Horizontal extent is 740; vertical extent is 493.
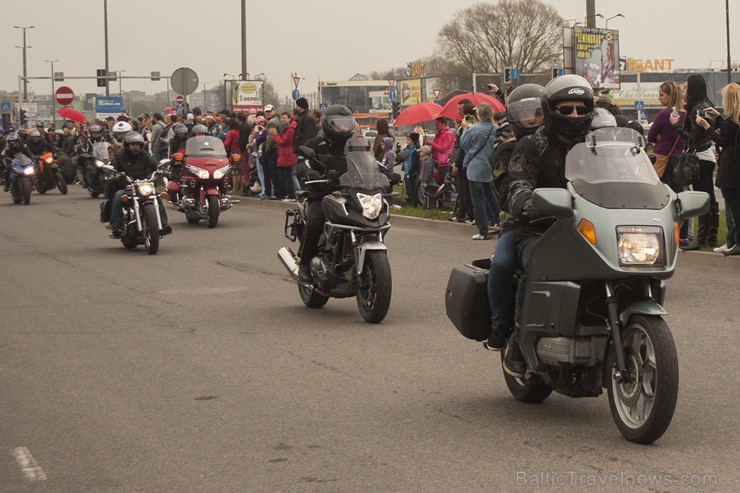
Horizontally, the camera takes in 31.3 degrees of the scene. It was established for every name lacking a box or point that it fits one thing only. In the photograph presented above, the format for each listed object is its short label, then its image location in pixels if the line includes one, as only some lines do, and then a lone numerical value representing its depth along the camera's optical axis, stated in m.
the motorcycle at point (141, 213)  17.66
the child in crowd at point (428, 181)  23.19
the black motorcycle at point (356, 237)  11.08
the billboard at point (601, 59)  41.56
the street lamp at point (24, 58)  108.61
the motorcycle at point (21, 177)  30.14
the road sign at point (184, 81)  35.62
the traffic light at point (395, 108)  81.25
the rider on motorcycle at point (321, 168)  11.77
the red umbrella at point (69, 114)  50.50
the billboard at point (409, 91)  124.11
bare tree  106.06
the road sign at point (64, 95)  50.97
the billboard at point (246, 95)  49.94
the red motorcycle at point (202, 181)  22.33
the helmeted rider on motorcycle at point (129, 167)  18.25
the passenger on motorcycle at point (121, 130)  19.44
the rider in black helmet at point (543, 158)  6.70
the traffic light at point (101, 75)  76.62
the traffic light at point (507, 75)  55.17
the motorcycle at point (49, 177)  34.06
